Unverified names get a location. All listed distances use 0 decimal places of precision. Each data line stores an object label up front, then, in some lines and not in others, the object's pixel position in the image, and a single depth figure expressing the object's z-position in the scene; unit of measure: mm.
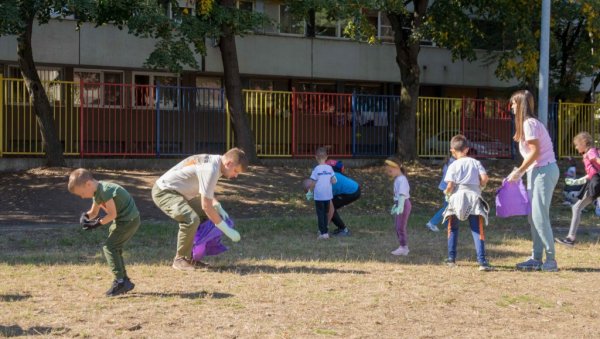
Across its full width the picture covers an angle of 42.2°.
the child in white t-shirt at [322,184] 11664
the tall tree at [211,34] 17703
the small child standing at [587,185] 11047
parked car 24844
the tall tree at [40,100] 18250
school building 20781
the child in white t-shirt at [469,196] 8680
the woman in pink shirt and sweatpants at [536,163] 8422
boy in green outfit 6891
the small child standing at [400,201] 10016
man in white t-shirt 7926
